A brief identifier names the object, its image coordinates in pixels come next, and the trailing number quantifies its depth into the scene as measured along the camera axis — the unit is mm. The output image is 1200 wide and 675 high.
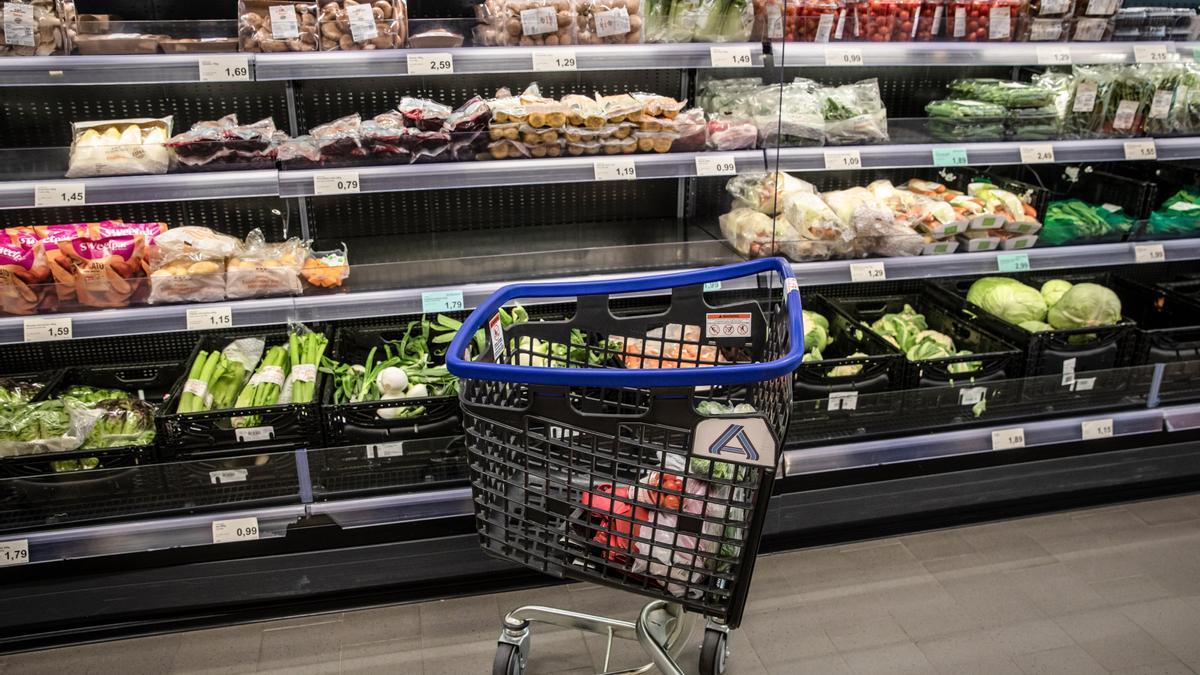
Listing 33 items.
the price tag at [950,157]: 2928
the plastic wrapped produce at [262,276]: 2562
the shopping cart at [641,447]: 1467
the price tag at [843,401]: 2840
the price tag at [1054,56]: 2908
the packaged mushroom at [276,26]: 2484
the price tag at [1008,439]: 2959
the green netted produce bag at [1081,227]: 3207
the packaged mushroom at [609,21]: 2660
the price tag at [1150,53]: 2992
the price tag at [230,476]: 2441
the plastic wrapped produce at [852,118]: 2953
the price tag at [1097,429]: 3025
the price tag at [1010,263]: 3078
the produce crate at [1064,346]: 2990
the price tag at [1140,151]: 3104
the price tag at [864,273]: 2918
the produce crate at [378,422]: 2508
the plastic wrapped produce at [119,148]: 2463
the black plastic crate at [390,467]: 2473
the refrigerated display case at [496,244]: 2471
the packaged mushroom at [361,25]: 2508
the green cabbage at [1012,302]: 3268
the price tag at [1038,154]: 3025
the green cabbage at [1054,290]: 3342
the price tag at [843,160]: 2842
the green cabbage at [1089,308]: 3184
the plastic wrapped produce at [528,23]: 2617
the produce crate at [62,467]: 2363
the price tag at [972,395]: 2900
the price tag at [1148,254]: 3176
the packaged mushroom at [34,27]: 2348
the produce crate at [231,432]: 2438
